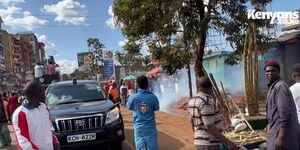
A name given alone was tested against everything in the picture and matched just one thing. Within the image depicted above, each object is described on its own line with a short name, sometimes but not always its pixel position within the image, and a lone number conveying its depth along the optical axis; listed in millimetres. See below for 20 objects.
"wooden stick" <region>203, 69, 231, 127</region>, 5901
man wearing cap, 2778
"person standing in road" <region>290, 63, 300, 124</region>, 3193
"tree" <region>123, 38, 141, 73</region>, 7861
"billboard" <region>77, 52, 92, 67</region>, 62300
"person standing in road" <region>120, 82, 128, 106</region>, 16292
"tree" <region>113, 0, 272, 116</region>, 6511
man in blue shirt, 3918
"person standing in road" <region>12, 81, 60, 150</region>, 2555
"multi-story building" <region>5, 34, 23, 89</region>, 70241
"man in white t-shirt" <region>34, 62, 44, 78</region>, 11261
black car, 5421
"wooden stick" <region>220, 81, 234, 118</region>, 6366
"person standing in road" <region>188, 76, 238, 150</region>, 2888
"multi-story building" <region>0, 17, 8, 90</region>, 58967
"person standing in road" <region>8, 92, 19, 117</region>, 8651
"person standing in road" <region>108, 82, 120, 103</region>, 11021
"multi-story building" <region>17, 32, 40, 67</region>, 97172
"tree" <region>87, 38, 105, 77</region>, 45926
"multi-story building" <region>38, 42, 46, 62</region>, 109165
